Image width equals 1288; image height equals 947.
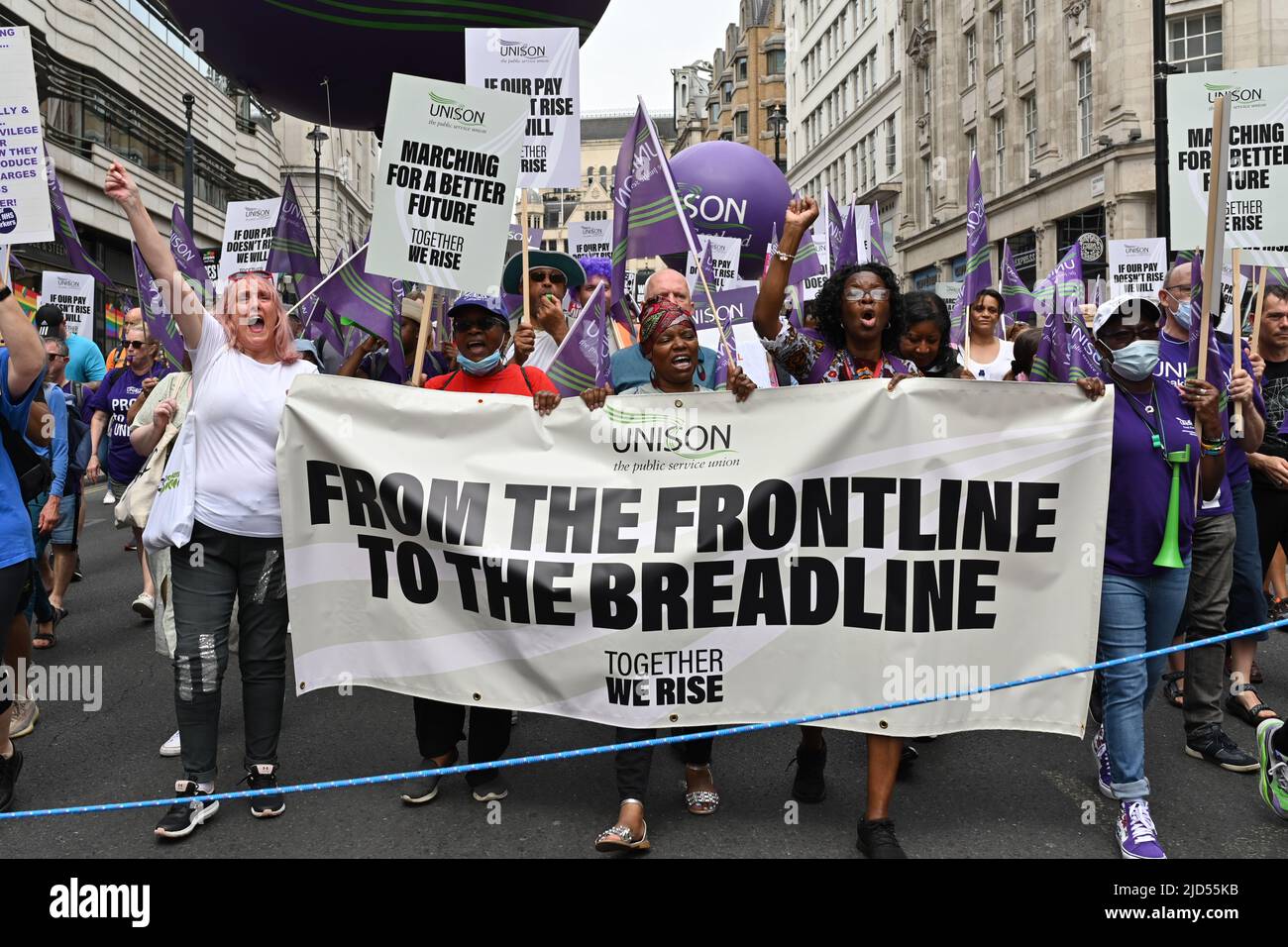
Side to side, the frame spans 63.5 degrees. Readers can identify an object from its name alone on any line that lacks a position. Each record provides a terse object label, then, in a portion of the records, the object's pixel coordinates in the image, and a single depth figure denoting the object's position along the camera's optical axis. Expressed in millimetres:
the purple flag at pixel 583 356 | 5148
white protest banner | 3705
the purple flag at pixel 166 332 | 5215
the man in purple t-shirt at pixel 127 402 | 7199
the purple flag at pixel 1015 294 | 11109
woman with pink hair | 3893
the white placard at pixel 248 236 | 8766
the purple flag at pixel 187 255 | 6691
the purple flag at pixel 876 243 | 9883
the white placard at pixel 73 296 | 10500
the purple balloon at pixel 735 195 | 8844
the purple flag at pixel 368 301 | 5746
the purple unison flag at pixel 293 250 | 7922
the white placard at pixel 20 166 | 4059
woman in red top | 4184
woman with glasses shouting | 4000
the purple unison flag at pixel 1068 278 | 9398
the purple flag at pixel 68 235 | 6121
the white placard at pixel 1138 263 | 10664
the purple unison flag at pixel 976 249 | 8047
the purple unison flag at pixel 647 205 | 5129
